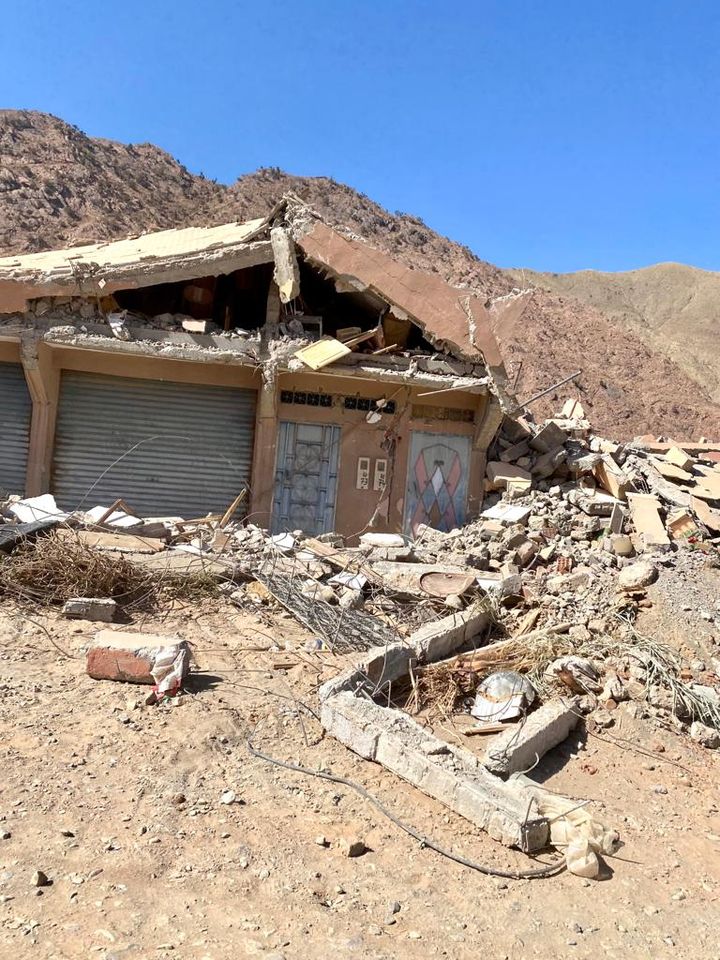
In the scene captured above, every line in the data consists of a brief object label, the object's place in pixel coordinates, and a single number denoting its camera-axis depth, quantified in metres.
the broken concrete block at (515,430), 12.79
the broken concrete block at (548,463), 11.84
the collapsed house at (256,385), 11.30
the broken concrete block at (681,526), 9.69
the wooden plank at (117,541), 7.89
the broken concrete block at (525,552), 9.25
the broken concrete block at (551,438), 12.24
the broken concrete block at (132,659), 5.55
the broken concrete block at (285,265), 11.30
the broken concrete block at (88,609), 6.77
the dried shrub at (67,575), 6.95
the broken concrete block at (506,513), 10.62
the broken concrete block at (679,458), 11.65
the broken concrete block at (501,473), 11.85
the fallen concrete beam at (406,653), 5.84
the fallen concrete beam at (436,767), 4.34
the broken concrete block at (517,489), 11.49
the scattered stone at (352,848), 4.03
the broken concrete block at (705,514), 9.96
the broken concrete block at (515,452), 12.34
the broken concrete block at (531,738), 5.24
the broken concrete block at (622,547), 9.23
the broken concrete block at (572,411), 13.60
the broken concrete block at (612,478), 10.91
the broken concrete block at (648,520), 9.31
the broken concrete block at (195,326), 11.37
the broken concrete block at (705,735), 6.00
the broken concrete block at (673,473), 11.34
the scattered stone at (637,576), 8.02
